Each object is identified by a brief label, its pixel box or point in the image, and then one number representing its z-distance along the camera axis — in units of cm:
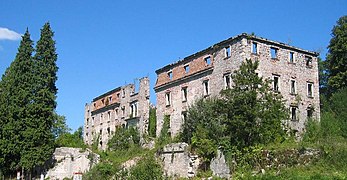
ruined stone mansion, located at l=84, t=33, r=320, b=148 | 3241
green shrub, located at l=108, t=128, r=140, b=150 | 3997
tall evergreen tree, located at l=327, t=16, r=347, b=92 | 3969
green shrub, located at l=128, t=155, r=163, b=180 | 2488
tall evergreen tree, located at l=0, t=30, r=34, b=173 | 3316
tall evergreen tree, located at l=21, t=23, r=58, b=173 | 3328
